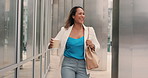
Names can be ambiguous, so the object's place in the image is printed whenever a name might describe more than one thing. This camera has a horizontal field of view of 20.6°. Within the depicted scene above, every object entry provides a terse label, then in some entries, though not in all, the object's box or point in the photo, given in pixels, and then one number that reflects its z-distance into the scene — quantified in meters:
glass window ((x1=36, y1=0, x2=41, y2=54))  7.01
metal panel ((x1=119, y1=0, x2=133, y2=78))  3.71
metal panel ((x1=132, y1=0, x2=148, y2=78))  3.55
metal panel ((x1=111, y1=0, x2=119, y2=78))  3.76
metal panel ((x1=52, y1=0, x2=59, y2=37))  18.87
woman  4.75
